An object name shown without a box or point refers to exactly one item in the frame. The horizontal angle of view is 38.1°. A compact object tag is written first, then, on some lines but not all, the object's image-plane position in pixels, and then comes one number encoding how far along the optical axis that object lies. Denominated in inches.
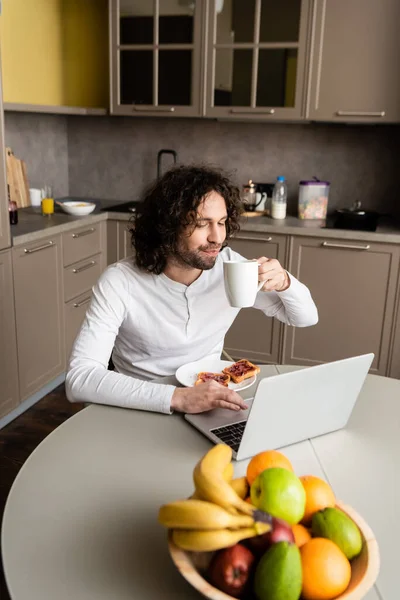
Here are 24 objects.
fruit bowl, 26.2
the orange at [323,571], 26.5
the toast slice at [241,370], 54.1
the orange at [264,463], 32.4
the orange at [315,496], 30.8
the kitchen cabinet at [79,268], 124.4
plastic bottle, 136.1
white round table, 31.3
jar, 135.9
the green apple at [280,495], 28.6
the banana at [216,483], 27.4
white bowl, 129.9
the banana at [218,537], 25.9
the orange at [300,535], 28.1
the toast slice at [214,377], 53.2
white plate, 53.6
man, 61.2
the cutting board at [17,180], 128.8
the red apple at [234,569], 26.3
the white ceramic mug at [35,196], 137.6
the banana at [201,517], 26.3
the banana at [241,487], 31.2
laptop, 40.0
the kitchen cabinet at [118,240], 139.5
